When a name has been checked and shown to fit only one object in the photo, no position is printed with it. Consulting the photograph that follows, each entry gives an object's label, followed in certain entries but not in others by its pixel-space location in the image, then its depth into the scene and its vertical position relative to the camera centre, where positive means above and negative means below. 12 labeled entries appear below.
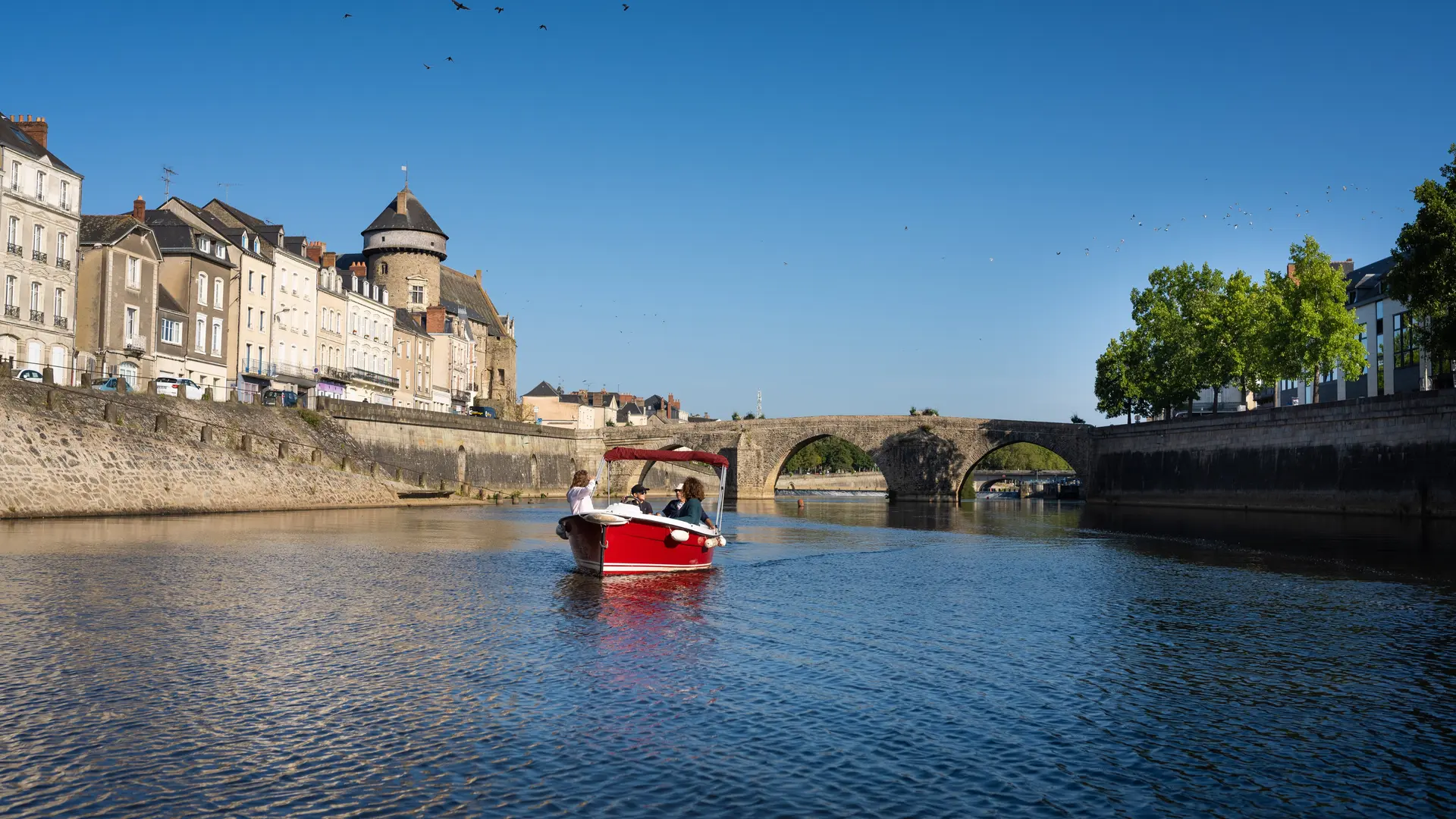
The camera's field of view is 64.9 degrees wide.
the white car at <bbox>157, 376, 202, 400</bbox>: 51.31 +3.80
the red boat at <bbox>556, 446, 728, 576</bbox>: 24.66 -1.51
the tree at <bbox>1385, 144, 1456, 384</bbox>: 45.34 +8.75
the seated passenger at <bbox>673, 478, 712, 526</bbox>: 27.66 -0.73
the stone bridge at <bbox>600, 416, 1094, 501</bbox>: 81.38 +2.43
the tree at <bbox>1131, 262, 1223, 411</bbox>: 72.50 +9.95
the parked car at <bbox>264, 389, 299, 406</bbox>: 58.07 +3.76
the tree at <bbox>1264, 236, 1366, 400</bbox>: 62.78 +8.71
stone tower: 93.25 +18.25
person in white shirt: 24.88 -0.42
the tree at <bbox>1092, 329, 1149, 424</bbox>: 80.38 +7.47
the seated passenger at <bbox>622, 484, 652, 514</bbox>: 27.56 -0.60
